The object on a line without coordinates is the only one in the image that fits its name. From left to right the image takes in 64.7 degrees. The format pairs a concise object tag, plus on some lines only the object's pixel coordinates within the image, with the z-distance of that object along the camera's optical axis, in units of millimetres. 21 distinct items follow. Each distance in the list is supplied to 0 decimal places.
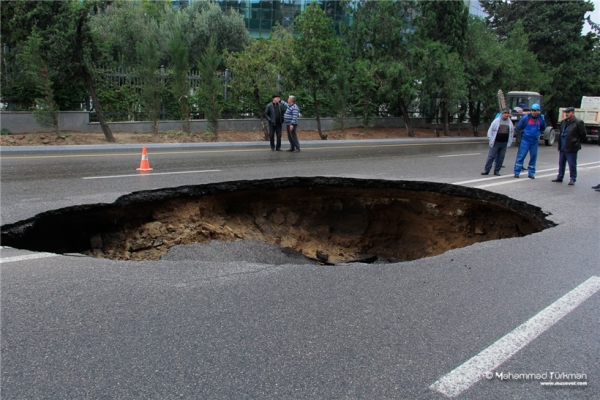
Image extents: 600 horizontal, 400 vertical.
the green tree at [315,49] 19453
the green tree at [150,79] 18484
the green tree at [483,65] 25984
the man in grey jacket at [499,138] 10594
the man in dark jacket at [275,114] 14576
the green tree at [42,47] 15188
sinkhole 6199
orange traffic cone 9688
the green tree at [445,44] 23453
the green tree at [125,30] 27250
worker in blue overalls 10500
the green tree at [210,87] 19297
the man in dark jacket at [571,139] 9602
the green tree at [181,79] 18734
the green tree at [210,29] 30312
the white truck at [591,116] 26312
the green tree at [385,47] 23141
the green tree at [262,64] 18969
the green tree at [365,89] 23000
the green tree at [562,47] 32656
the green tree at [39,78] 15023
